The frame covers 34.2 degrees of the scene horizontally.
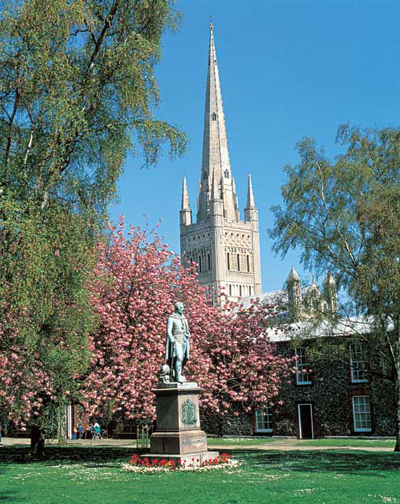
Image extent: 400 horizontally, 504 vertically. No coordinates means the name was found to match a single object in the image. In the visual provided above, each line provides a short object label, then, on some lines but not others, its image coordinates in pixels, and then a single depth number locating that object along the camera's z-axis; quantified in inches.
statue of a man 747.4
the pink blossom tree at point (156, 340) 974.4
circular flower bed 677.3
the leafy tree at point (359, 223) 892.6
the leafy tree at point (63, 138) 557.9
